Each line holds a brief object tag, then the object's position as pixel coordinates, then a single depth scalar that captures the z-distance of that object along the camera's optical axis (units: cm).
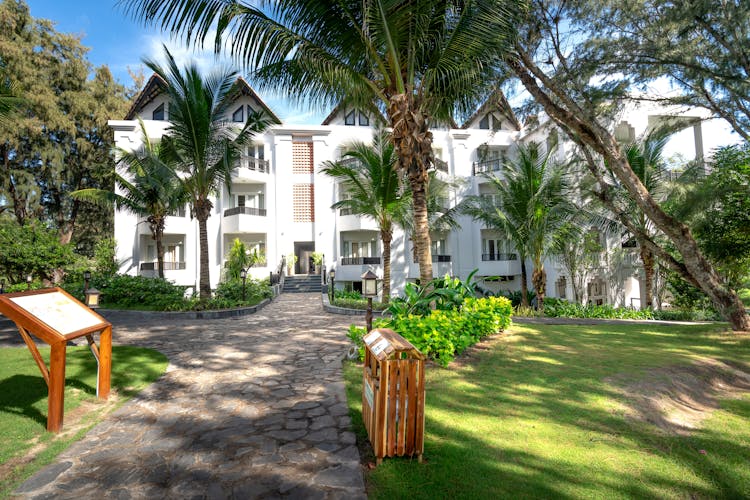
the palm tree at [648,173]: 1481
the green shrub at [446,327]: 560
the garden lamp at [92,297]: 797
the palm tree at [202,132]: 1187
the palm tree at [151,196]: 1662
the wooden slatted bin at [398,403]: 324
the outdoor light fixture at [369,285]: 725
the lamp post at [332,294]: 1588
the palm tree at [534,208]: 1366
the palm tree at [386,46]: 702
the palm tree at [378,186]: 1373
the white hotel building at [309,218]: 2162
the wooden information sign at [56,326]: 407
